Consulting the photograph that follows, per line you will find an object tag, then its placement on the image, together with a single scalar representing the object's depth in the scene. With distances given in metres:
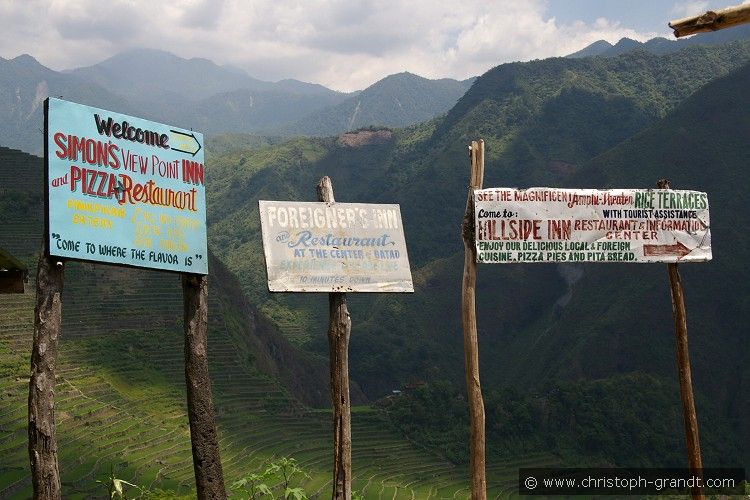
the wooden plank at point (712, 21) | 6.61
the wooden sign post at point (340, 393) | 8.28
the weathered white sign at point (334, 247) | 8.18
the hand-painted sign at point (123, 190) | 7.18
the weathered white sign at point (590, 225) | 8.50
